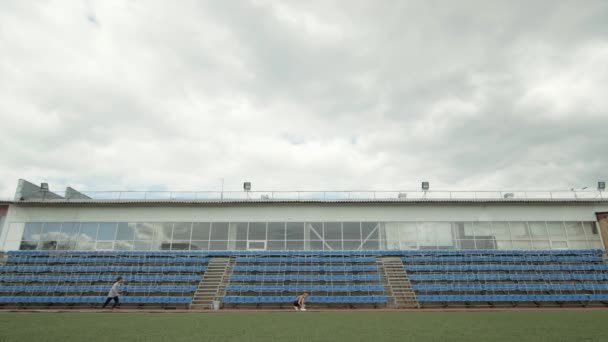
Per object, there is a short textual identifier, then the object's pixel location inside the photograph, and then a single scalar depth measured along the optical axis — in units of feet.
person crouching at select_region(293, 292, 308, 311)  55.46
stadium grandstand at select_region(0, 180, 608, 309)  62.03
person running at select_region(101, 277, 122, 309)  52.44
